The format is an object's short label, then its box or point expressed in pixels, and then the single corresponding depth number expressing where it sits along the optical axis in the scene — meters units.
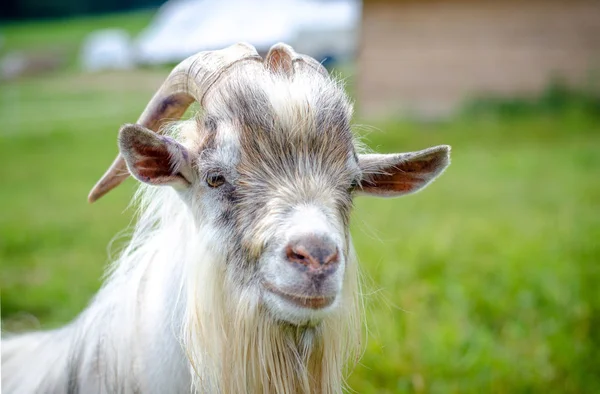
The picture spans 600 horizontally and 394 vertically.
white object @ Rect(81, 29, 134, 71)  20.27
